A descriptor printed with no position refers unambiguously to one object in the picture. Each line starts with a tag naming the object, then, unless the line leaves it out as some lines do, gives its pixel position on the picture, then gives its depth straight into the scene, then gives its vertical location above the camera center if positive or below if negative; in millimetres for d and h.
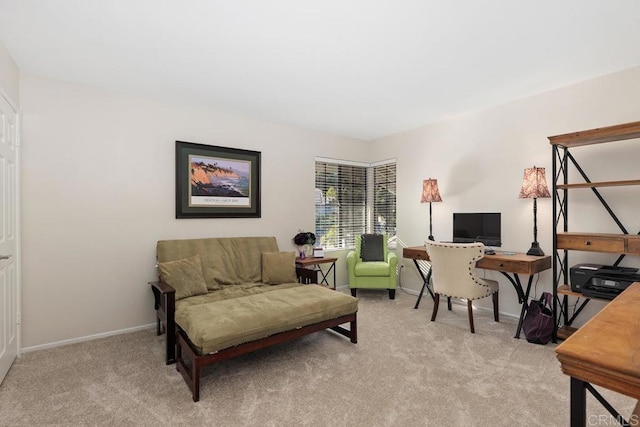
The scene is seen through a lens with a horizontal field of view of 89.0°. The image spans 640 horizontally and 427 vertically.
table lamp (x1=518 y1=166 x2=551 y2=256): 3152 +256
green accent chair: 4242 -784
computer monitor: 3588 -148
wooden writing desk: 2922 -470
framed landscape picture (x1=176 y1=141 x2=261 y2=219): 3512 +383
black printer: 2506 -508
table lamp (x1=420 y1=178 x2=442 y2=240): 4074 +291
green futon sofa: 2195 -716
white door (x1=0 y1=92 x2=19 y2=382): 2250 -168
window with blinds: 4840 +224
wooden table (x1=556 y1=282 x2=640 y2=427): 779 -361
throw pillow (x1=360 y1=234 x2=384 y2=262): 4602 -468
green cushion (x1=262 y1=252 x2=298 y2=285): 3506 -578
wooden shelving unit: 2508 -125
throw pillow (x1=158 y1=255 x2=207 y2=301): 2852 -555
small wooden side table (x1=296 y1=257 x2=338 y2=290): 3939 -603
